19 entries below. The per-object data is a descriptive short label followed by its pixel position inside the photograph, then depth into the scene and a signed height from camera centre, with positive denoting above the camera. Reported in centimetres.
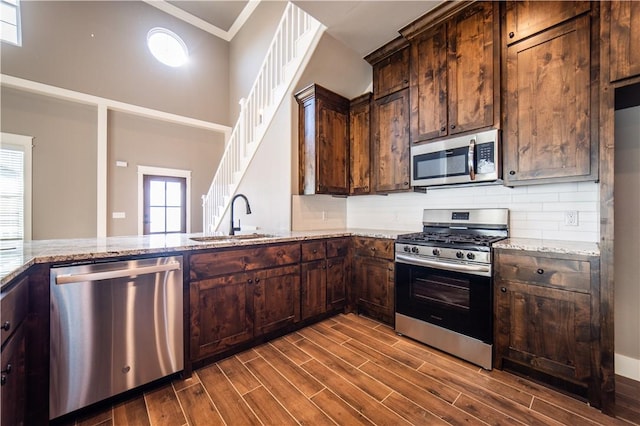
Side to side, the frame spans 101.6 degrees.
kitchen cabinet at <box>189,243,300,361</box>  196 -69
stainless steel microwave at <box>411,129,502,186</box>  220 +49
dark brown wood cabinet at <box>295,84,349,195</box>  314 +89
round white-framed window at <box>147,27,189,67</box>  604 +398
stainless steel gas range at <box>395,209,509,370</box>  201 -61
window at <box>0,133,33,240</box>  443 +44
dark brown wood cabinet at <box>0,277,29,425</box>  107 -63
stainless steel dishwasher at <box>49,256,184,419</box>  144 -71
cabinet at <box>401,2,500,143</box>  220 +129
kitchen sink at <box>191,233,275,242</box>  241 -24
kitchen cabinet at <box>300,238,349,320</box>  268 -69
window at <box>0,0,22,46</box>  443 +326
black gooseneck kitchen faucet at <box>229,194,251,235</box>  265 -19
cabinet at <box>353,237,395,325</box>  270 -70
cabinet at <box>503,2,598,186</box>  178 +78
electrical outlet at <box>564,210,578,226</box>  209 -4
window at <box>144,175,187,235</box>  606 +19
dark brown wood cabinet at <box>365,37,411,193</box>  289 +110
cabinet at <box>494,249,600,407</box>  163 -72
